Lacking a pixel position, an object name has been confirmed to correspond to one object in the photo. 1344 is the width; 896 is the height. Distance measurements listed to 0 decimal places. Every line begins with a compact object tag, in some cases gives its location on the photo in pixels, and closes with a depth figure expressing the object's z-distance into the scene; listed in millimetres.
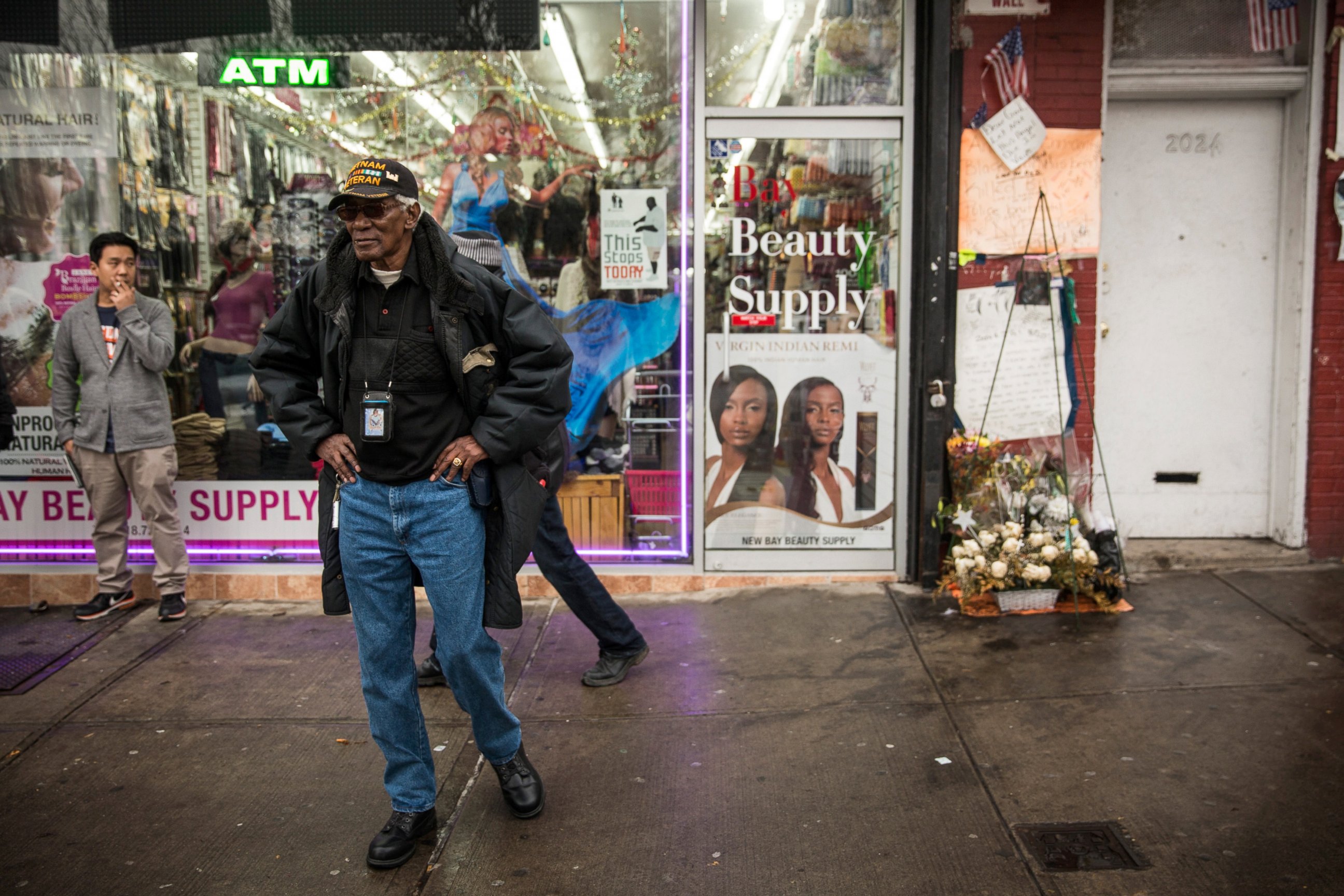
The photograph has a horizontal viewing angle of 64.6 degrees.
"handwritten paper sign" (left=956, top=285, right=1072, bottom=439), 5504
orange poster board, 5395
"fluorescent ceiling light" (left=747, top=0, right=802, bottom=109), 5473
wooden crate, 5738
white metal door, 5754
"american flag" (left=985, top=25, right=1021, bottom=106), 5328
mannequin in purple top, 5637
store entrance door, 5547
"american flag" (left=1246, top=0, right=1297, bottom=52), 5477
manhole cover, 3057
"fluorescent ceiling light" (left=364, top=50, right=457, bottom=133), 5547
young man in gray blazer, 5211
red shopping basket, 5738
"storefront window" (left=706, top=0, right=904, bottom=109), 5473
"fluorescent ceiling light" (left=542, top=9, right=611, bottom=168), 5500
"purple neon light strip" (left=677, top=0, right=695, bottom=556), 5441
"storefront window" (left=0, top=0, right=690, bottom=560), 5516
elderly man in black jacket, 3014
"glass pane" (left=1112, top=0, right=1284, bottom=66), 5523
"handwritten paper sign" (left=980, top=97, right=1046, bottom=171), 5348
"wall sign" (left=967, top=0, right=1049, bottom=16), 5324
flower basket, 5168
